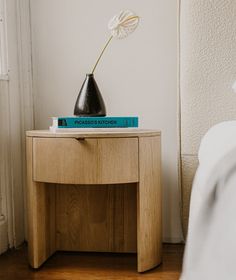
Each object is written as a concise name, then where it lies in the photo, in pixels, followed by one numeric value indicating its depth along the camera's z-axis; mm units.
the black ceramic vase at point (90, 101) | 1432
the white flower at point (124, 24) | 1452
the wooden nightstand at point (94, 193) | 1266
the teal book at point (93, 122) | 1336
